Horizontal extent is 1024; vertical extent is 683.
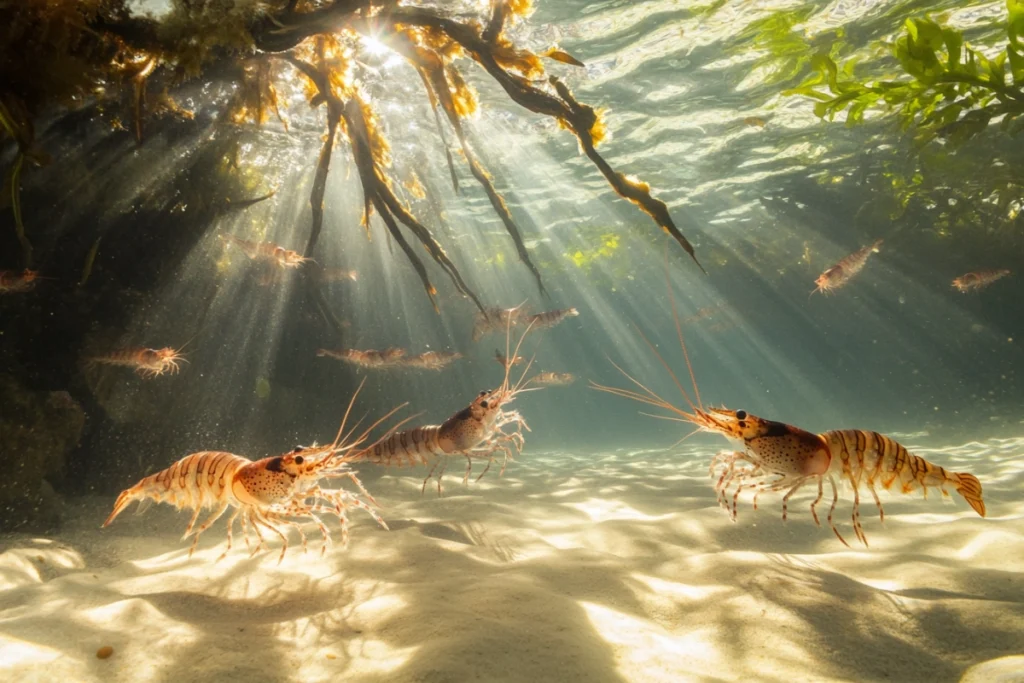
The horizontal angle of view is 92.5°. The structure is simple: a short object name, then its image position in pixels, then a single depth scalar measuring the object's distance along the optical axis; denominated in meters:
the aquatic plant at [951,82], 5.31
